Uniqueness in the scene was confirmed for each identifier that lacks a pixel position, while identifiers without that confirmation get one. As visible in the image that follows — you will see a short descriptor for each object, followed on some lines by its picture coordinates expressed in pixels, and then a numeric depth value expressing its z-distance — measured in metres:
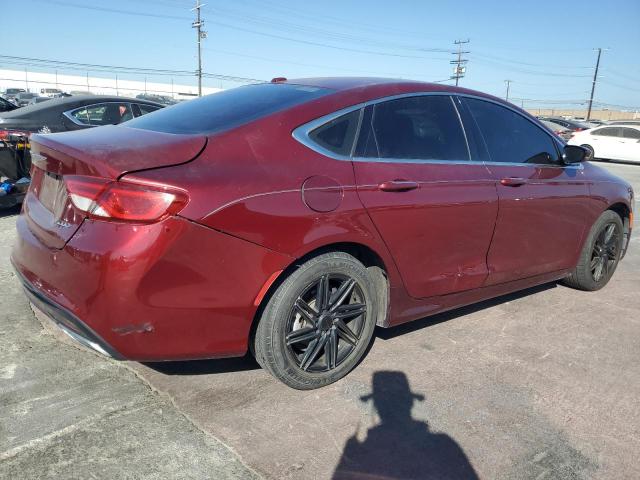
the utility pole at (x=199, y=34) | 51.44
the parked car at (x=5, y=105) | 9.40
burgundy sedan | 2.20
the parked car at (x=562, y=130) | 23.36
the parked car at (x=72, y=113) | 6.77
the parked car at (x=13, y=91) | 45.18
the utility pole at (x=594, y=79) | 66.06
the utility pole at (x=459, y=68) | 64.56
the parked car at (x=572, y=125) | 25.58
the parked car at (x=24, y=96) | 37.54
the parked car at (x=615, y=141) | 18.86
